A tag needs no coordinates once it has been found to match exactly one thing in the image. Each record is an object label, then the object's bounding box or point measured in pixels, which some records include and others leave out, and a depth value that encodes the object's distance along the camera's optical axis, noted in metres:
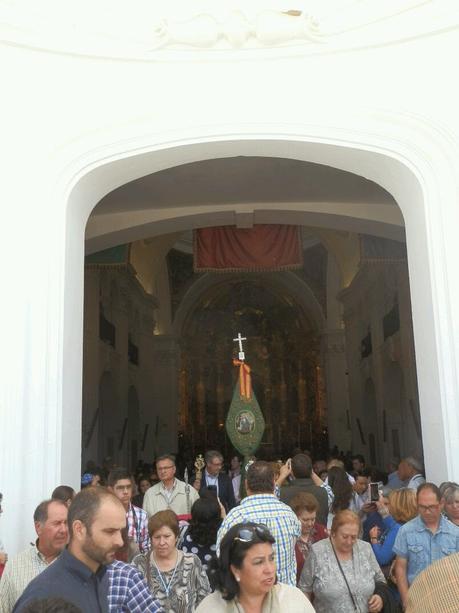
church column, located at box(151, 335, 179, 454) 21.72
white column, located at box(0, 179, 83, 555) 6.11
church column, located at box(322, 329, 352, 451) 21.33
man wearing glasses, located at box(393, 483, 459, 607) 4.36
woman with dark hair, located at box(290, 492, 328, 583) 4.82
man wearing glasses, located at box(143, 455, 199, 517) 6.36
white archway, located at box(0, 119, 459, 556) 6.28
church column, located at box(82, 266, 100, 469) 14.69
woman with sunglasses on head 2.74
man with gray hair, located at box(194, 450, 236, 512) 7.27
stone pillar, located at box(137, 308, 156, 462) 20.22
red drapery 11.58
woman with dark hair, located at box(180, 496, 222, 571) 4.43
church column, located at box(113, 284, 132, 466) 17.41
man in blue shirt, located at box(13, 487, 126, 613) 2.41
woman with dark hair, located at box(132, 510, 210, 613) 3.91
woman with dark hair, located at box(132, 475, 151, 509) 7.64
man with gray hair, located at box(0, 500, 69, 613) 3.37
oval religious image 8.78
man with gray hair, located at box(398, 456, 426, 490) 6.90
